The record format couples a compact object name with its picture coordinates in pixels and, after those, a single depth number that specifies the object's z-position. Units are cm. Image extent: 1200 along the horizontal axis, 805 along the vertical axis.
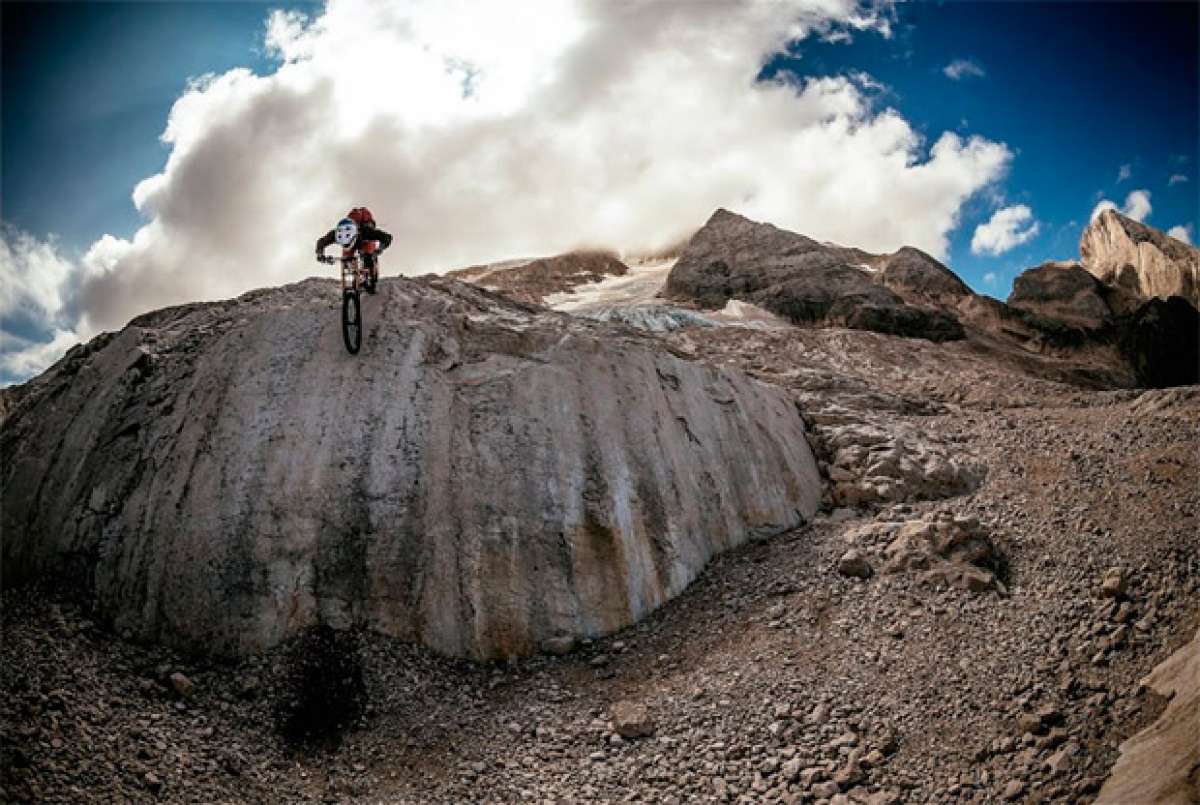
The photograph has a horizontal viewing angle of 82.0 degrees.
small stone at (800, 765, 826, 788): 865
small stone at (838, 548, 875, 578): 1269
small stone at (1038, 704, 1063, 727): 848
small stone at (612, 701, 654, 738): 980
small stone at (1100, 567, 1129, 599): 1034
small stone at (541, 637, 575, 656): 1126
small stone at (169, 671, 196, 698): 951
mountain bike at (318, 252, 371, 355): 1306
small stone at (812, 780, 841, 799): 842
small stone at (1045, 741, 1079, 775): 767
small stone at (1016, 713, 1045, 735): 846
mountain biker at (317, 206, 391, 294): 1280
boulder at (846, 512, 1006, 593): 1183
